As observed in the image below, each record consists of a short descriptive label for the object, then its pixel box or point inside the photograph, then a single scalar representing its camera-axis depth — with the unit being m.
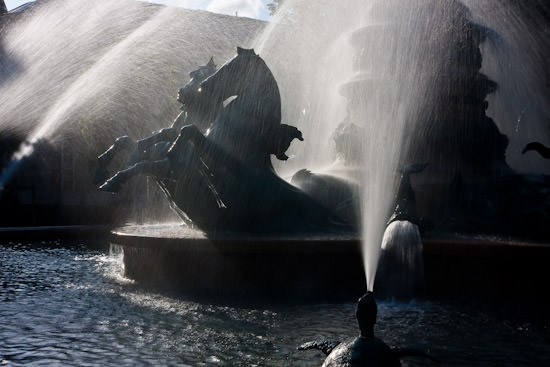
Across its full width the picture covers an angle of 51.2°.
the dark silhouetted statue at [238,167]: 6.85
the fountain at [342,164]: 5.86
